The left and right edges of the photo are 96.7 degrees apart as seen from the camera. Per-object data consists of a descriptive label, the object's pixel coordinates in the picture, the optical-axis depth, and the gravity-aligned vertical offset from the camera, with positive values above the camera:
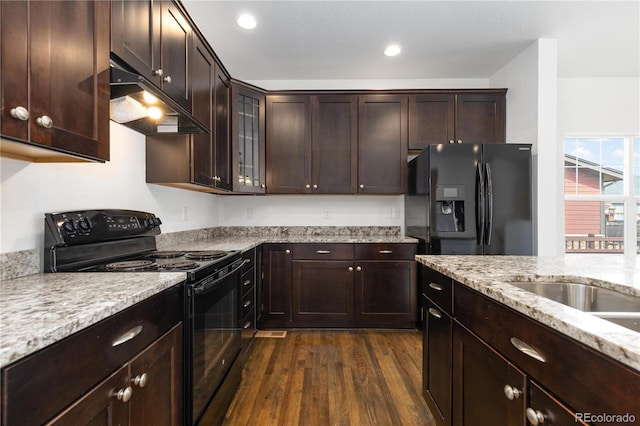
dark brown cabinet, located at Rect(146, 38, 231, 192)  1.97 +0.49
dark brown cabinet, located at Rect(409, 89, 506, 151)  3.04 +1.03
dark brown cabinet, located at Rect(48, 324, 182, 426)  0.74 -0.56
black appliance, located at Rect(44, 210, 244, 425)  1.27 -0.29
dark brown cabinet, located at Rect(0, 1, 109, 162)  0.78 +0.42
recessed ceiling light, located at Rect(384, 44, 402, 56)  2.67 +1.56
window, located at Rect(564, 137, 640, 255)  3.35 +0.25
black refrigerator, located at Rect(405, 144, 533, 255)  2.51 +0.14
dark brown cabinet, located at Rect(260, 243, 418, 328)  2.85 -0.74
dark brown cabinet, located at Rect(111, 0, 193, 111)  1.21 +0.86
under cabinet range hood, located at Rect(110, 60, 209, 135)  1.16 +0.56
